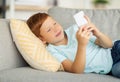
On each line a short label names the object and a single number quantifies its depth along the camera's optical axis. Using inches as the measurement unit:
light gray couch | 50.1
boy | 58.3
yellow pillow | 56.3
